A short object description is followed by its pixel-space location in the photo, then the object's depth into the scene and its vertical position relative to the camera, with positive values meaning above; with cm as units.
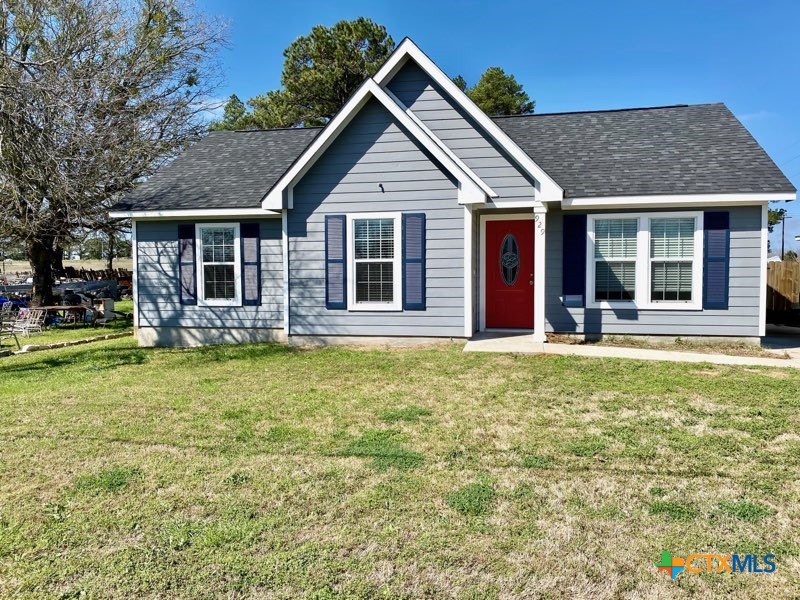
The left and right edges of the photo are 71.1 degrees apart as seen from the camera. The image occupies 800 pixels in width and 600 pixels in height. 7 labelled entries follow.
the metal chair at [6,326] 1247 -139
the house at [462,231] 962 +70
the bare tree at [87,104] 1027 +383
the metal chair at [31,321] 1424 -137
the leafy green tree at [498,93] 2703 +863
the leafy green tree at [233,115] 3306 +995
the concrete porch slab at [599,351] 847 -133
